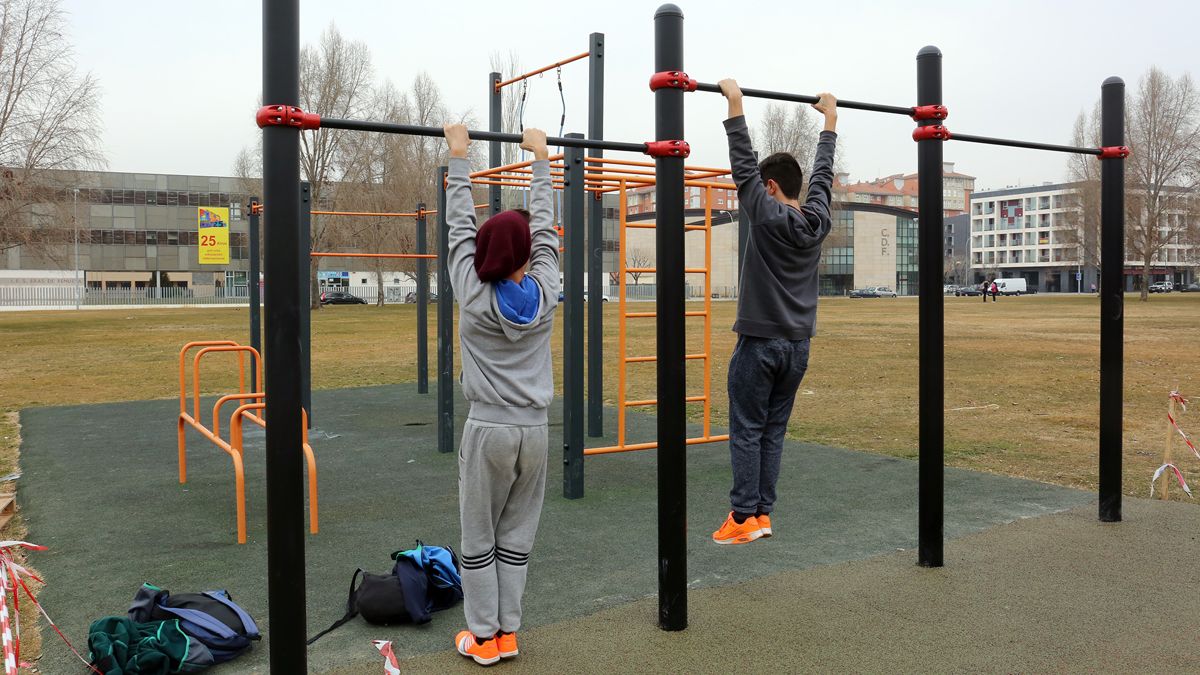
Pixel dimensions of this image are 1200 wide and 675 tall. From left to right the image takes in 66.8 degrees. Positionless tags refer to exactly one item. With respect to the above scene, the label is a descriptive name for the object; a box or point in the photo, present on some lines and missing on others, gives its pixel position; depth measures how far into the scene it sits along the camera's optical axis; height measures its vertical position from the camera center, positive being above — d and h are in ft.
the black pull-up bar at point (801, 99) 11.70 +2.83
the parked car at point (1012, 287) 280.92 +5.64
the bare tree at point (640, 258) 227.51 +13.01
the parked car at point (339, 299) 182.70 +2.42
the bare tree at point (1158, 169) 159.02 +23.88
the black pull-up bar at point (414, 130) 8.20 +1.90
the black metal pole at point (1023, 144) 14.43 +2.72
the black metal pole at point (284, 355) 8.25 -0.40
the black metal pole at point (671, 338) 10.93 -0.36
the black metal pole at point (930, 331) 13.52 -0.38
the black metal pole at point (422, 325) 33.50 -0.58
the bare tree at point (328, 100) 130.52 +30.52
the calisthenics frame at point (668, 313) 8.30 -0.06
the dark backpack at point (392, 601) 11.25 -3.61
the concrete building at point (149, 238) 204.85 +17.22
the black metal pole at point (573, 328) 17.84 -0.39
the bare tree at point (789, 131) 172.24 +33.47
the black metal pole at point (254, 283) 26.91 +0.84
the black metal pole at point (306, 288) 23.10 +0.56
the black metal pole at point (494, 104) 25.70 +5.82
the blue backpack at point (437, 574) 11.87 -3.48
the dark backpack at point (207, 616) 10.28 -3.53
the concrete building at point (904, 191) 389.60 +54.51
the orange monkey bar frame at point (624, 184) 19.64 +2.90
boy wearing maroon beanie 9.47 -0.83
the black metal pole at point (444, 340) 22.11 -0.73
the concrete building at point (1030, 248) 318.45 +22.34
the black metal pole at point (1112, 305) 15.89 -0.02
